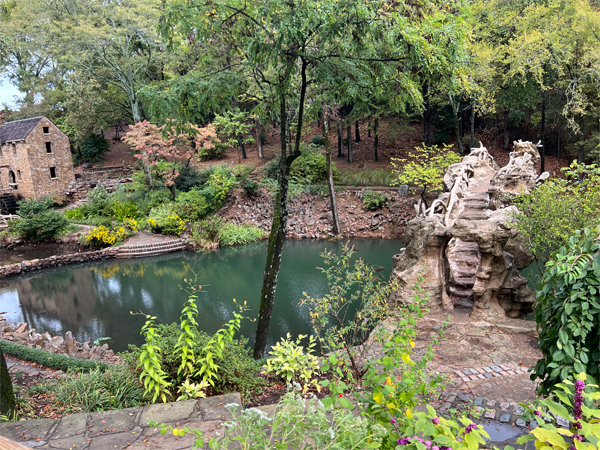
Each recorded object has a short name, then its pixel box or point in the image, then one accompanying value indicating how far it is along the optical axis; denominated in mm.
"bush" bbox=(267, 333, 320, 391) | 4855
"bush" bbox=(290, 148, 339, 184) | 20344
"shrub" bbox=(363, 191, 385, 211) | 19219
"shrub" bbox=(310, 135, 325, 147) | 23986
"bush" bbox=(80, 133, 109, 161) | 27578
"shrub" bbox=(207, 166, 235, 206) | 19797
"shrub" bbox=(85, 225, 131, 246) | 17219
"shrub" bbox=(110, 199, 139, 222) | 19062
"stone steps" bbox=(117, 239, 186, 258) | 16734
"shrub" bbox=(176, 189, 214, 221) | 18734
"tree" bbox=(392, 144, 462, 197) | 16047
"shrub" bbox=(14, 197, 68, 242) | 17578
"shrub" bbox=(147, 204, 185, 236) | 18141
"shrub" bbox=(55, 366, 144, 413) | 4027
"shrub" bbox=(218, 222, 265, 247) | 18141
